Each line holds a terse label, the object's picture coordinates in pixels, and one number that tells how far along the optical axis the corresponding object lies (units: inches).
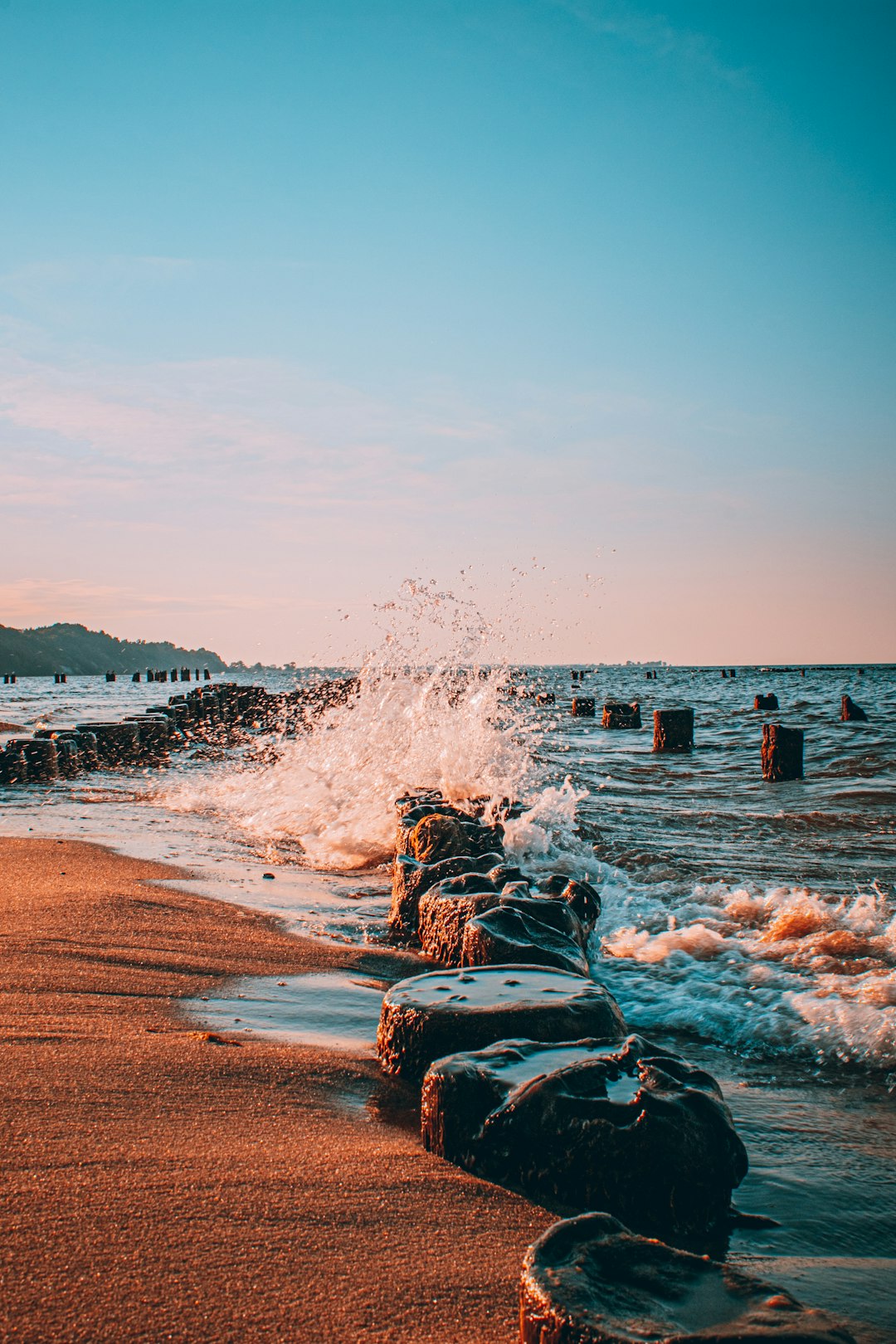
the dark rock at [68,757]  486.0
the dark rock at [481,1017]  109.4
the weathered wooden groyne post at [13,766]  455.8
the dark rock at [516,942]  138.5
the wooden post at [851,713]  949.8
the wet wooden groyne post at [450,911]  158.6
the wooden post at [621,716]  953.5
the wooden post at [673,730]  682.2
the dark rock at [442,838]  225.6
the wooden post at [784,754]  512.7
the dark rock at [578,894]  188.1
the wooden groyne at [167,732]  464.8
